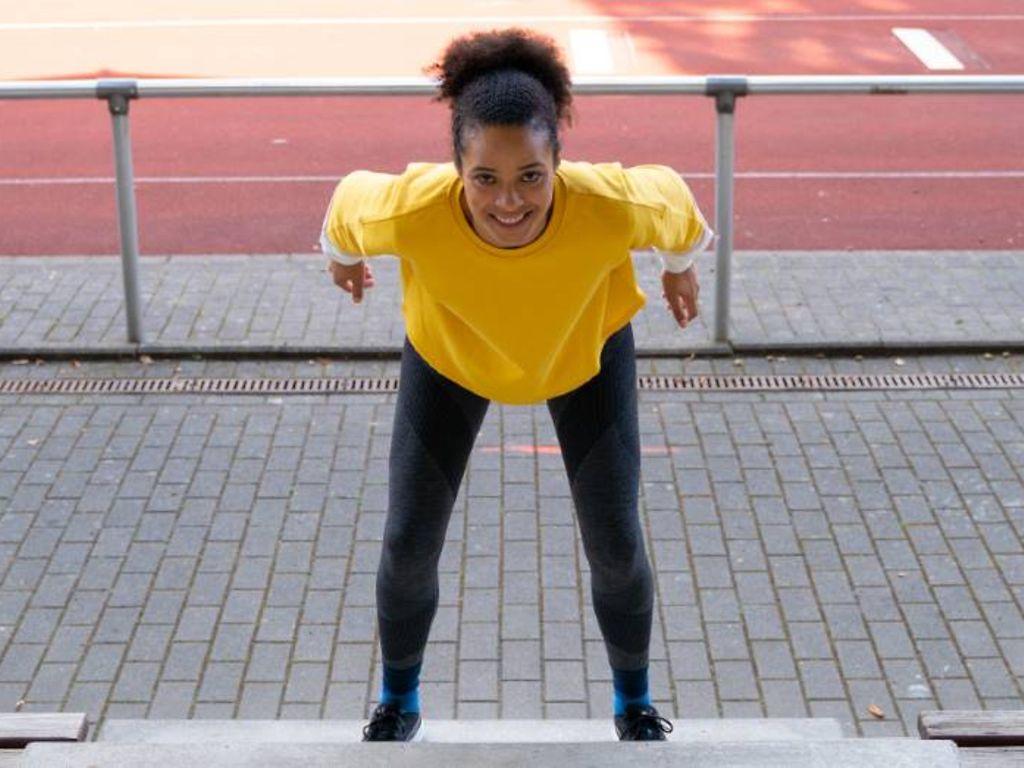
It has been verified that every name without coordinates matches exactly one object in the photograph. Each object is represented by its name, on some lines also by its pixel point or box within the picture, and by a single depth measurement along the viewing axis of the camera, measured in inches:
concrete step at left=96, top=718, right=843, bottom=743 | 173.0
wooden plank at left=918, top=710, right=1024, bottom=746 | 148.2
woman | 136.3
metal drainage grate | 290.4
